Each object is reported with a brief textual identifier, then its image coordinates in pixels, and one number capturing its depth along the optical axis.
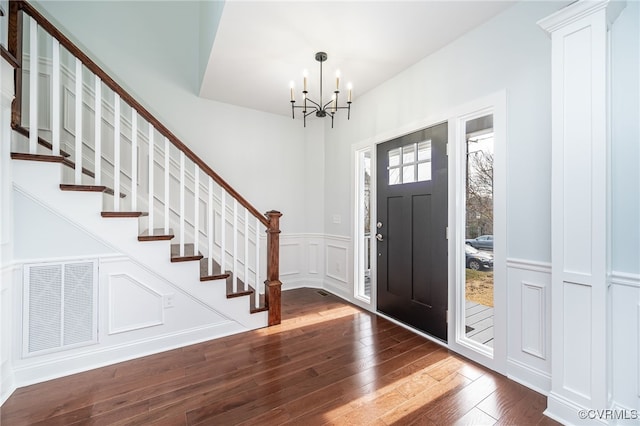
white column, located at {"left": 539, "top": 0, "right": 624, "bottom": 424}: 1.48
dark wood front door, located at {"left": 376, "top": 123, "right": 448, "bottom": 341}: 2.54
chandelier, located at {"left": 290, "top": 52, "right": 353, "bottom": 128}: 2.55
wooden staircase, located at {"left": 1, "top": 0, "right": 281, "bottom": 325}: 1.96
